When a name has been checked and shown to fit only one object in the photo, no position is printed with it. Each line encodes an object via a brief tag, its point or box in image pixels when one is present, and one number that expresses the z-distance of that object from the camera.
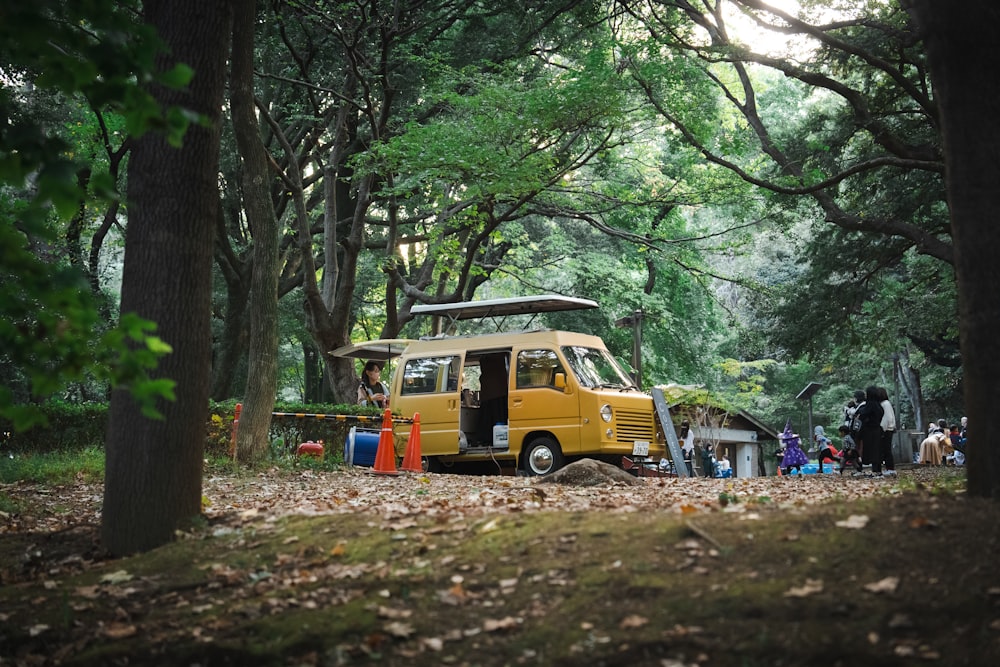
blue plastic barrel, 17.27
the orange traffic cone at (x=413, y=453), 16.83
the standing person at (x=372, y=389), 20.08
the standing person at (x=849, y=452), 18.75
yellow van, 16.88
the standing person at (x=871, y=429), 16.97
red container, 16.75
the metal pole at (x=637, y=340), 21.11
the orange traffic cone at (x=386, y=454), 15.38
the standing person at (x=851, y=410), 17.76
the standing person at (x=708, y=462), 24.30
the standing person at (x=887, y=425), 17.16
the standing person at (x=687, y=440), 23.17
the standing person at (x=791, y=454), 23.75
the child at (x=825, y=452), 20.97
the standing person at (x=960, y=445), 29.36
